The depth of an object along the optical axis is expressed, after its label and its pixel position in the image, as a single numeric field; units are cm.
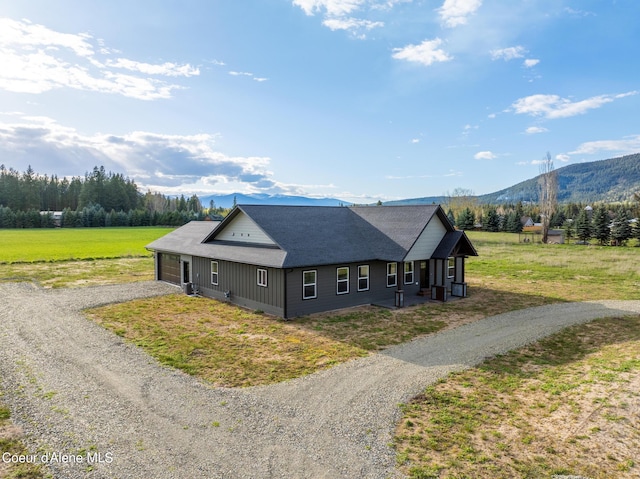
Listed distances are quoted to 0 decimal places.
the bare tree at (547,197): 6397
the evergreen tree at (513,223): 8419
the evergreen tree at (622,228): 5925
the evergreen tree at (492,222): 9106
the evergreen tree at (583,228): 6341
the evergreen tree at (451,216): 9915
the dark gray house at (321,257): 1884
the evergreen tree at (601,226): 6053
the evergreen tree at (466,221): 9144
